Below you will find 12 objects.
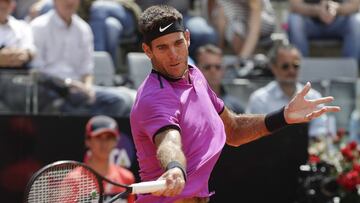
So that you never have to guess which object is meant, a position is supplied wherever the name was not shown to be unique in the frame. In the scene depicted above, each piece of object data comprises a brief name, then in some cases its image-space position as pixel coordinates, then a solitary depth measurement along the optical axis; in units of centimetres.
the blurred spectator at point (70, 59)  1599
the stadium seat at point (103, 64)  1797
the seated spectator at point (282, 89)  1698
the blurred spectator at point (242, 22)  2058
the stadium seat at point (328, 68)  1970
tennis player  930
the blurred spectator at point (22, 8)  1933
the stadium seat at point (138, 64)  1766
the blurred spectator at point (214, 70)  1672
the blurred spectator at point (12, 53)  1549
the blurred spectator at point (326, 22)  2059
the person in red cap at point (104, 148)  1519
